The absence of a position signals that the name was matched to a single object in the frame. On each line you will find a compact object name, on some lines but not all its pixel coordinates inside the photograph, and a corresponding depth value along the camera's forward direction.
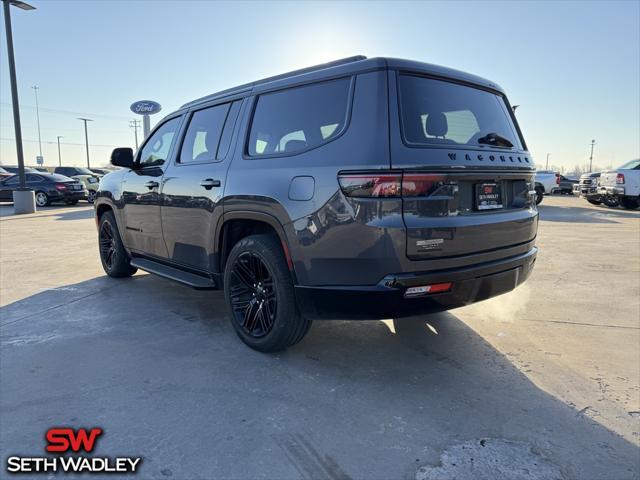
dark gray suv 2.51
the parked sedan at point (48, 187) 17.89
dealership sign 22.38
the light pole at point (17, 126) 14.28
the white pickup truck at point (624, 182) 15.09
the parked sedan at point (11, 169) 30.82
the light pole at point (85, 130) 68.94
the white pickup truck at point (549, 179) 23.98
